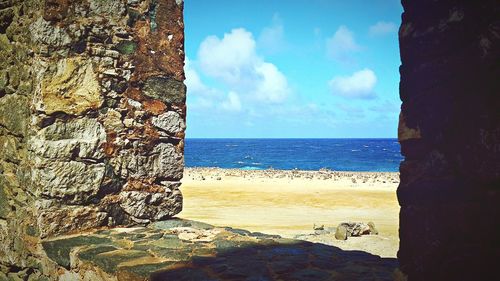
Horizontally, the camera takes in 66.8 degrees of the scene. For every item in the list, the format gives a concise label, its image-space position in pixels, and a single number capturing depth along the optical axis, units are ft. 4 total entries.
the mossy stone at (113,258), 9.06
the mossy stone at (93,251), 9.74
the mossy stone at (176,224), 13.14
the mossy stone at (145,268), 8.43
